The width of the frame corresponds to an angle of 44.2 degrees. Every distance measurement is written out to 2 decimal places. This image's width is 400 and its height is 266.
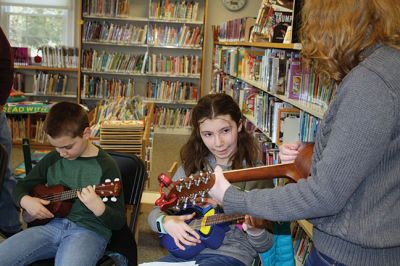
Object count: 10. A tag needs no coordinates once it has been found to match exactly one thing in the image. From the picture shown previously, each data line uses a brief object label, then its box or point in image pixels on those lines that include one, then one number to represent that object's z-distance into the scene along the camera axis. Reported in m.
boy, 1.93
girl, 1.69
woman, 1.00
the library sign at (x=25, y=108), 6.06
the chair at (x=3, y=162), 1.71
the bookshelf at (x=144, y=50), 7.61
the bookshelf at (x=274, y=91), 2.77
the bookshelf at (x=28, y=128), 6.59
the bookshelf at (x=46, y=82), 7.48
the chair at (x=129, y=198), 2.06
